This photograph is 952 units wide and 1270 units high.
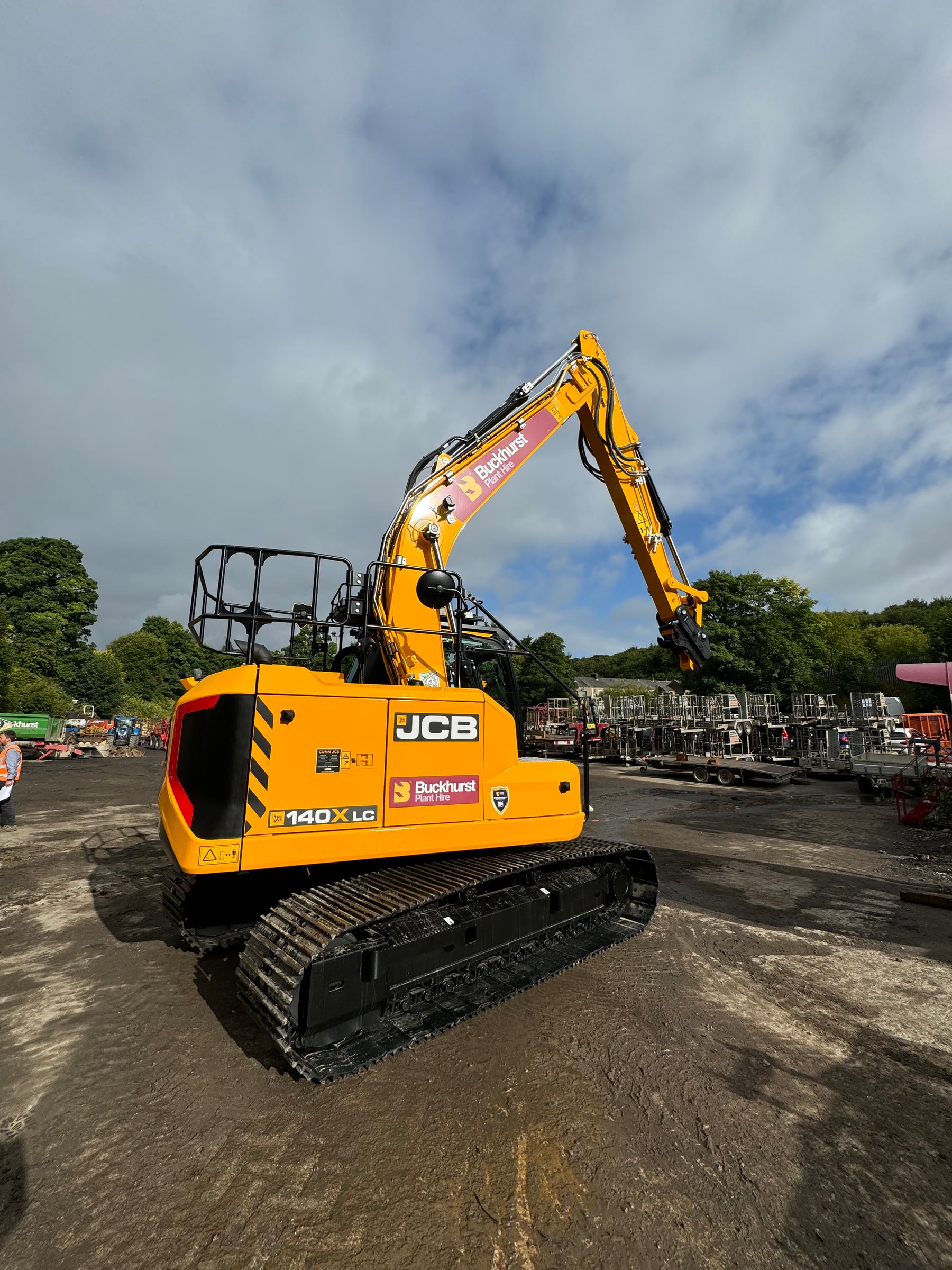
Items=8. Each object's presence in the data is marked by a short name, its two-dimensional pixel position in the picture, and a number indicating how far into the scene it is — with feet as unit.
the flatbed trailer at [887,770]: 43.75
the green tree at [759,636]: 117.91
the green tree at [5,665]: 104.06
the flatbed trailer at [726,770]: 62.54
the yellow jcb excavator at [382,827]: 11.60
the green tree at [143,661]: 213.87
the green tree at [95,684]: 149.28
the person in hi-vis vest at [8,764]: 32.14
